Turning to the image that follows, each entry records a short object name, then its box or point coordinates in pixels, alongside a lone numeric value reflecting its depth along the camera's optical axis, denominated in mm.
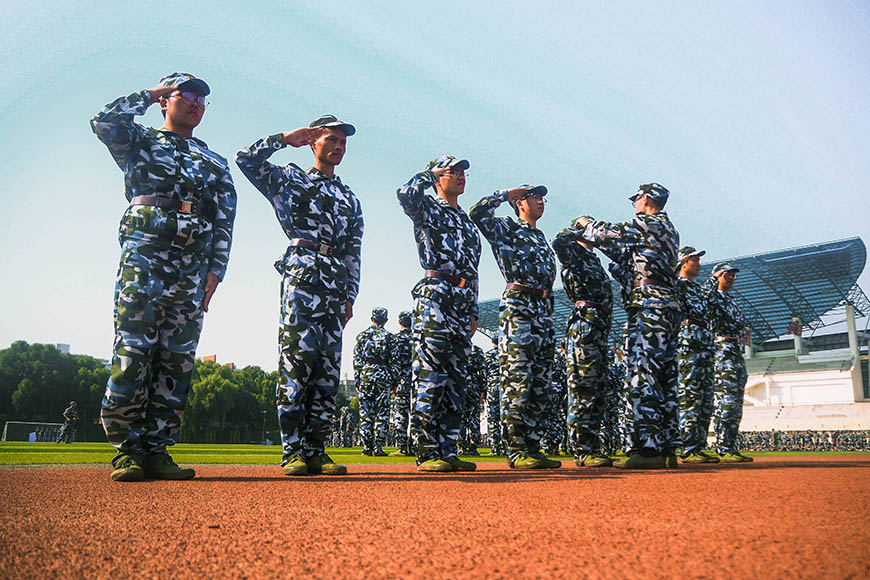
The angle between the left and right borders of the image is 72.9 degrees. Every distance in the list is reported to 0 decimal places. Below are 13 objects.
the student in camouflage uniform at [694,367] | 7965
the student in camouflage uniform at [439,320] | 4977
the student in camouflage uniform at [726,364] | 8359
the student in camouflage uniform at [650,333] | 5547
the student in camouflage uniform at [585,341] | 6004
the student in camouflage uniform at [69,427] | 20005
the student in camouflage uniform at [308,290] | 4512
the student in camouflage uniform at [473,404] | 12086
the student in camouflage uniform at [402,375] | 12156
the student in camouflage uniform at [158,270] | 3762
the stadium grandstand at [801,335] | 43000
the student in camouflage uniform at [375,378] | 11859
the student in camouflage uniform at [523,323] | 5453
